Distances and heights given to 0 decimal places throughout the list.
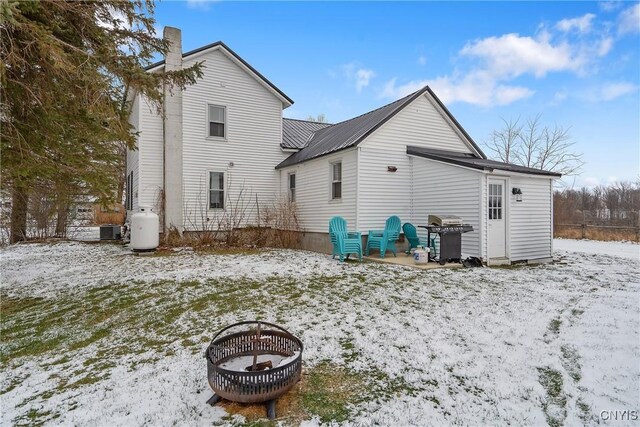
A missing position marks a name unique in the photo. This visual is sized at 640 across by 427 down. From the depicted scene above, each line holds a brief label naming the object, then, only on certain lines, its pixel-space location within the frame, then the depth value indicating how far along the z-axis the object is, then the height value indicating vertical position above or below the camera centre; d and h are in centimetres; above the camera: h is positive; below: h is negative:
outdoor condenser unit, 1470 -82
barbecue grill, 836 -47
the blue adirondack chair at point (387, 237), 941 -66
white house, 911 +151
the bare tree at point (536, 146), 2336 +495
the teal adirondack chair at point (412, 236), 941 -63
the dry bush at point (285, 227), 1219 -48
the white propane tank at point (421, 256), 834 -102
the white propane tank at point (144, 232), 995 -55
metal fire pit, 252 -126
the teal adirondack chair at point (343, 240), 889 -68
